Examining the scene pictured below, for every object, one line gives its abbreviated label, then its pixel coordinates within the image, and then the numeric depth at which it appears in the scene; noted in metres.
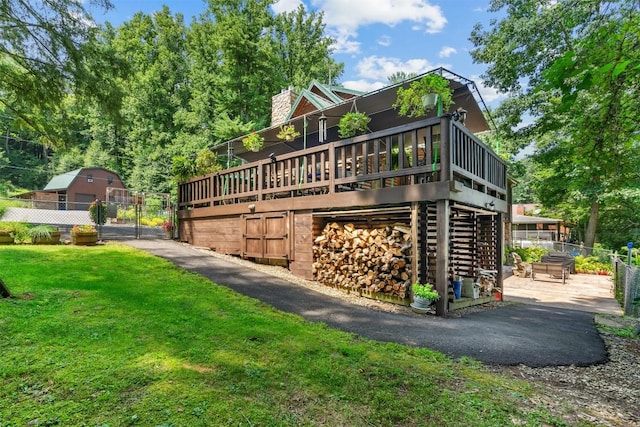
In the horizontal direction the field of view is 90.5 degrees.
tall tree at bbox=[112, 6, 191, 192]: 29.00
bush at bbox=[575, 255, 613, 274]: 15.45
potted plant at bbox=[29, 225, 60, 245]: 9.63
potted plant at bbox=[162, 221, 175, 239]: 12.66
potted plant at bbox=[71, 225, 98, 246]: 9.54
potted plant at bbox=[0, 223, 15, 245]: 9.33
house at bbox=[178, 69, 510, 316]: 5.64
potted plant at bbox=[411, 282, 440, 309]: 5.32
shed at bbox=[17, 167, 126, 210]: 29.48
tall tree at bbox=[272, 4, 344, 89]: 28.45
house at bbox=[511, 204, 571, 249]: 24.39
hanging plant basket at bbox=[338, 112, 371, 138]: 7.53
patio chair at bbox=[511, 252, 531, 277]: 14.23
